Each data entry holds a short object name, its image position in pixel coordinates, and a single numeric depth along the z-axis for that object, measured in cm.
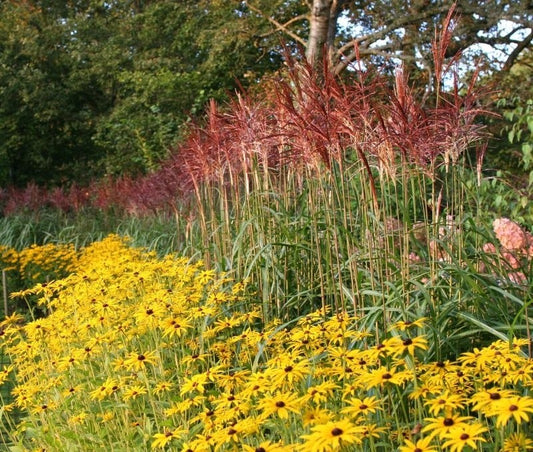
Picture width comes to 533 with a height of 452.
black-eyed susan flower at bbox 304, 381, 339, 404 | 216
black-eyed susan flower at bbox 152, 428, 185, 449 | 226
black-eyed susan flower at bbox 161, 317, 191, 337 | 301
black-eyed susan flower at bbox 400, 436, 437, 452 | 180
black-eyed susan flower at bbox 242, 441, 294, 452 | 186
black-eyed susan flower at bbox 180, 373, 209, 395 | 252
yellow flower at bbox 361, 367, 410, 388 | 210
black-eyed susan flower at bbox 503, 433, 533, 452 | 199
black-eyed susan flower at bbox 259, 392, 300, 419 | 205
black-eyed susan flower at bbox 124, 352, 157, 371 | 275
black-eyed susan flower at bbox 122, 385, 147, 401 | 287
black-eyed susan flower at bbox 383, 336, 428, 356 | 214
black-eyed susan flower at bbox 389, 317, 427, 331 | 236
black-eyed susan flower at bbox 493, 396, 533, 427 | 178
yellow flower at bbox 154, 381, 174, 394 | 290
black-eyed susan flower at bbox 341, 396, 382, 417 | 202
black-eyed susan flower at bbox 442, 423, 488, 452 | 174
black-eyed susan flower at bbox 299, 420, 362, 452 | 176
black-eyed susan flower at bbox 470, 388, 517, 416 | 194
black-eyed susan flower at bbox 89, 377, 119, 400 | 282
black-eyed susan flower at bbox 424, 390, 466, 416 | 199
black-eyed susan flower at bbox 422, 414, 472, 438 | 183
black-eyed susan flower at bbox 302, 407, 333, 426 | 202
